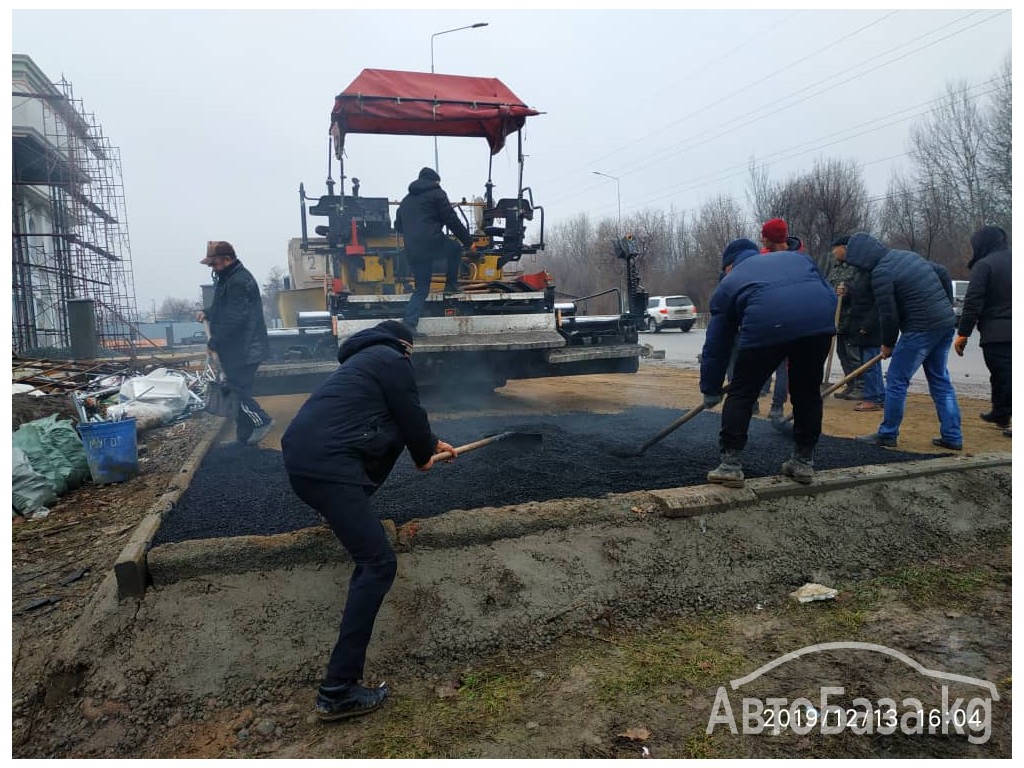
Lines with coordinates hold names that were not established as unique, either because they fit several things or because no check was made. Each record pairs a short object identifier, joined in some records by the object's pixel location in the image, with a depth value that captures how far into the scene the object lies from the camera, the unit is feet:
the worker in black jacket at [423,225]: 20.81
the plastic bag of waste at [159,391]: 22.97
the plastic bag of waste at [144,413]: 20.45
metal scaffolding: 50.67
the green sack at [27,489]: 13.96
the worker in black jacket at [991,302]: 16.93
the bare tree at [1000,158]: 74.90
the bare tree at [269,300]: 121.02
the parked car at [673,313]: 78.84
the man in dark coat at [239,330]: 16.14
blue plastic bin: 15.47
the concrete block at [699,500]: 10.68
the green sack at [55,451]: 14.96
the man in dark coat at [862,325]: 21.76
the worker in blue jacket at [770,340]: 10.78
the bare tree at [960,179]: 80.59
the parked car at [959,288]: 61.83
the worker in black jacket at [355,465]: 7.17
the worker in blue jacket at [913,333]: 14.92
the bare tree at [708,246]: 113.29
